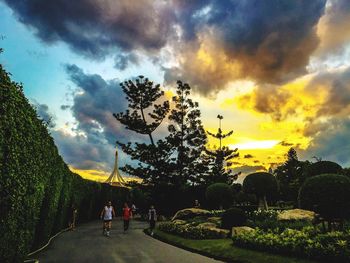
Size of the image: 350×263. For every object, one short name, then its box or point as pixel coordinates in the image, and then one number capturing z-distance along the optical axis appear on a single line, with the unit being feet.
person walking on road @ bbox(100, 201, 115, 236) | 70.69
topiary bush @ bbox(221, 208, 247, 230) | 65.16
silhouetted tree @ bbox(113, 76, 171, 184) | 147.02
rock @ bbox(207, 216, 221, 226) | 74.72
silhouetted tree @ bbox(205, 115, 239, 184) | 184.74
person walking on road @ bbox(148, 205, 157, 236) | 80.57
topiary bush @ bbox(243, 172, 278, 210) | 96.22
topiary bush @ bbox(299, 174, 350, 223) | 48.88
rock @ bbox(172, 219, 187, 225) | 80.03
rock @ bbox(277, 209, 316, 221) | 67.45
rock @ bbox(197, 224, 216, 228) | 65.77
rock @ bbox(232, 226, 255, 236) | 54.08
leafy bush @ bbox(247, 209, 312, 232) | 55.42
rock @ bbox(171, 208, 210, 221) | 97.71
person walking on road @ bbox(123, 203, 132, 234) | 79.26
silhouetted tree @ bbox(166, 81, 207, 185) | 151.84
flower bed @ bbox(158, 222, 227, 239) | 61.41
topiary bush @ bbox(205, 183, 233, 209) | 115.34
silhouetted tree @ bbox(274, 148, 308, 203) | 184.69
